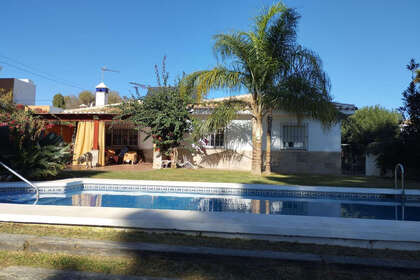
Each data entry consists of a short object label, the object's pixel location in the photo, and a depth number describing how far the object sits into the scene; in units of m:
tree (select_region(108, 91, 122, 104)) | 46.61
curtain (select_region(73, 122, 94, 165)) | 15.30
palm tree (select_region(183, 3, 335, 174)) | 11.12
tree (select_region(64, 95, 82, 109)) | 51.02
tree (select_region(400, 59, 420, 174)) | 12.01
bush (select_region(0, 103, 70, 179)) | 8.81
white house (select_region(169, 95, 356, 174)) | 14.67
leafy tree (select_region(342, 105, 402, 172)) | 13.18
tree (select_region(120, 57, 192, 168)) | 13.79
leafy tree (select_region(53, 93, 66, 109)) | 48.22
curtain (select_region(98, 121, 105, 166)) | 15.27
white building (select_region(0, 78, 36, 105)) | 38.03
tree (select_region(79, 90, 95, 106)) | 51.27
